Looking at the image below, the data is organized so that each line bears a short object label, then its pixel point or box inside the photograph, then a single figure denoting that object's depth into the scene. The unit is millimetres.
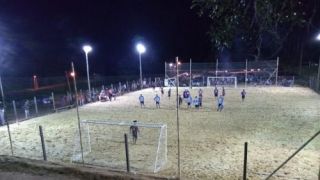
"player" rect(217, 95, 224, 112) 16562
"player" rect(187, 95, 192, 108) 18315
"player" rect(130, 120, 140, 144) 10358
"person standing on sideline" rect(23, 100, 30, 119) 16585
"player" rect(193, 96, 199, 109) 17592
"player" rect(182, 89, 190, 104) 19047
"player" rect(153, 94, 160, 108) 18101
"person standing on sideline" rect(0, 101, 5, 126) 15567
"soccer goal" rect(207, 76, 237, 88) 30749
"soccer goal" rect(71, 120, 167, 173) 8541
